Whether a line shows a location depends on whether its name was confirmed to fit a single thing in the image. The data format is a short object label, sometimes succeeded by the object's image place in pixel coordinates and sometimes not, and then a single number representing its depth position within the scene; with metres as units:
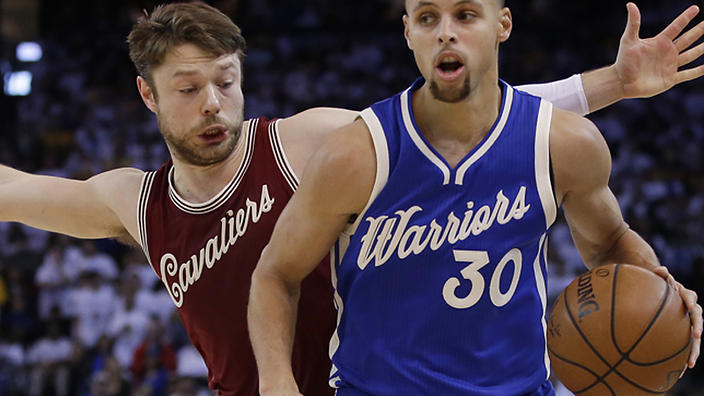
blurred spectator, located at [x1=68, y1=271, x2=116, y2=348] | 20.19
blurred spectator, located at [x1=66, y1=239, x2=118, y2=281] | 21.50
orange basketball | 5.14
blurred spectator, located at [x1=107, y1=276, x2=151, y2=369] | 18.91
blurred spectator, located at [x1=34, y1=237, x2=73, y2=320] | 21.42
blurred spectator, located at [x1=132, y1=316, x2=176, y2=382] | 18.00
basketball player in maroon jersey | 6.30
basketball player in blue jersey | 4.93
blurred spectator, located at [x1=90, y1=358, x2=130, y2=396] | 18.00
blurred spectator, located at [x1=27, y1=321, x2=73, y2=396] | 19.14
